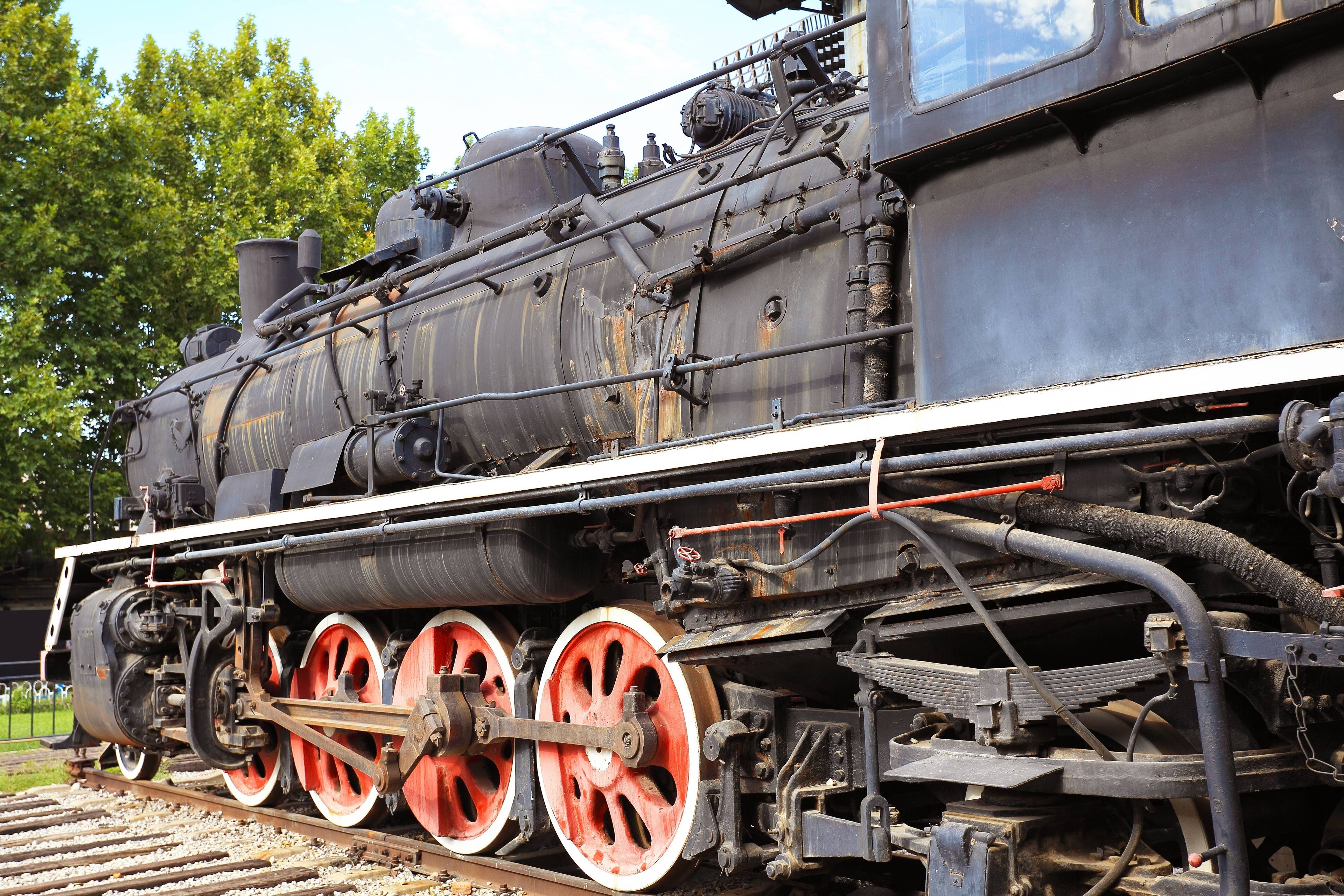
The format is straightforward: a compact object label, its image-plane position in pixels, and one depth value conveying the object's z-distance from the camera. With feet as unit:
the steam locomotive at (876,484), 9.40
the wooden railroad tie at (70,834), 24.93
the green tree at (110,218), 57.82
